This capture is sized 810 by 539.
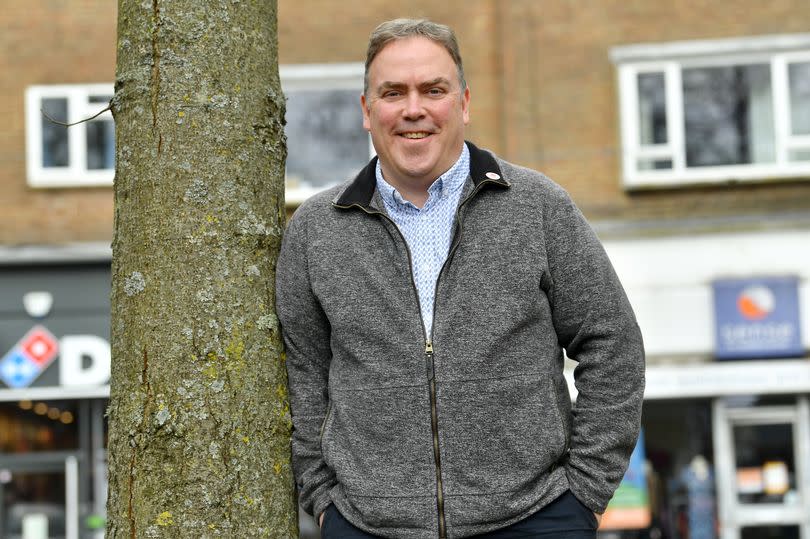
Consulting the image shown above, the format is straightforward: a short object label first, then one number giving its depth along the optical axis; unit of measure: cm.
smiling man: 312
